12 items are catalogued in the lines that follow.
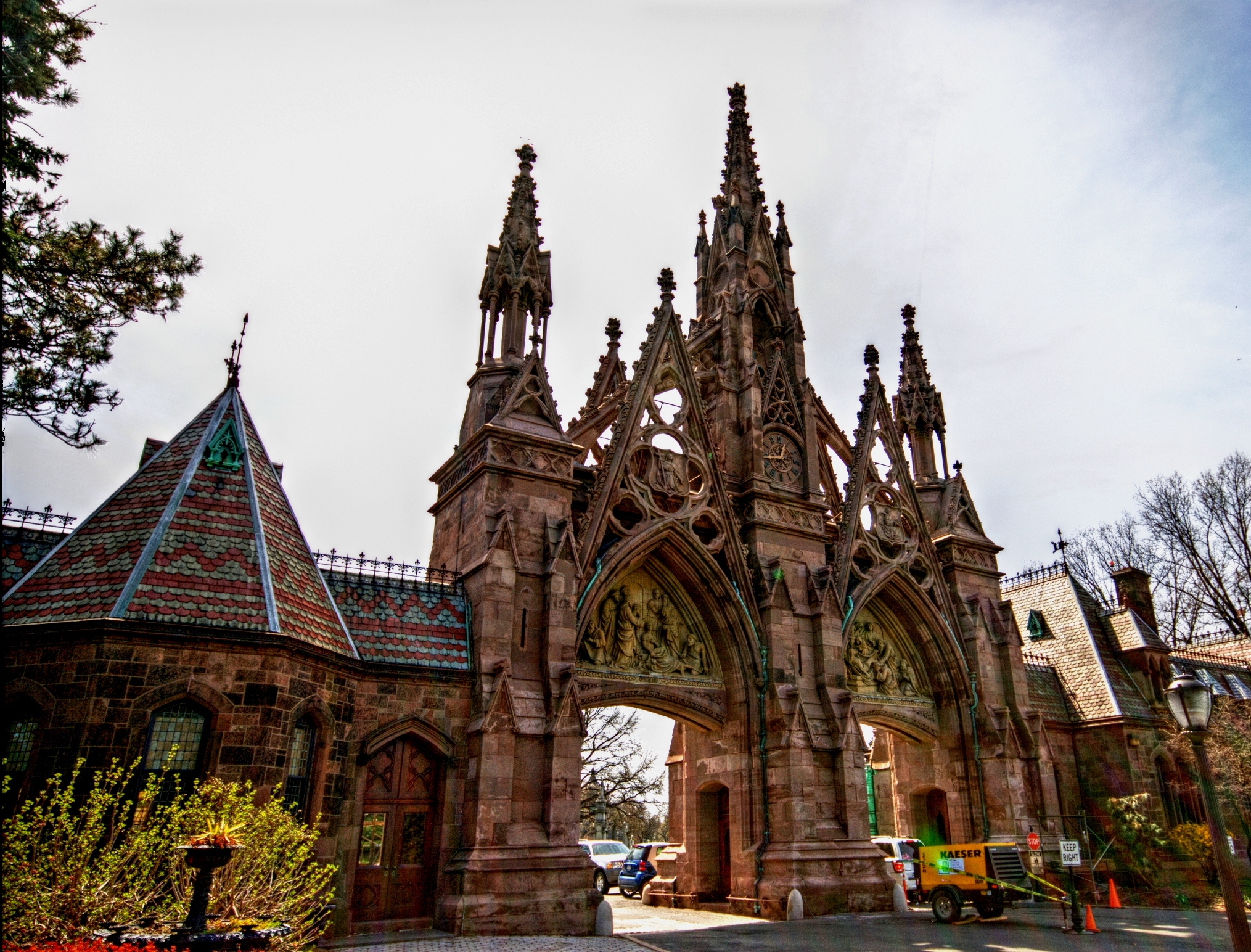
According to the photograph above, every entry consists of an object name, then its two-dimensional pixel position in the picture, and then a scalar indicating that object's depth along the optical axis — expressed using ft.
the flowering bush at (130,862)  28.50
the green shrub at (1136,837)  76.07
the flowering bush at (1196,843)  76.74
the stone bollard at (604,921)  49.55
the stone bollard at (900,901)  61.11
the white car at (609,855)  96.43
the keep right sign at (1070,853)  52.60
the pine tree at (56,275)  34.17
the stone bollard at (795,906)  56.13
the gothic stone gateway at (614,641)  43.45
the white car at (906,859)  71.82
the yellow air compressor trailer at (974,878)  56.90
